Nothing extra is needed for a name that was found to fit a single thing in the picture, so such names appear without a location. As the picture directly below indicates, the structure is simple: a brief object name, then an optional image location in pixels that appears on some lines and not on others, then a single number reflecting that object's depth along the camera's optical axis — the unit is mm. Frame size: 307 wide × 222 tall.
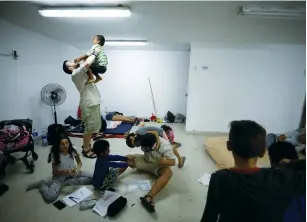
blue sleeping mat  3896
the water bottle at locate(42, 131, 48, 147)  3293
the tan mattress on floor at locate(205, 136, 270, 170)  2482
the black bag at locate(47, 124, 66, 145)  2229
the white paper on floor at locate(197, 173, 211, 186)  2291
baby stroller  2342
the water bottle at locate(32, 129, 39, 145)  3421
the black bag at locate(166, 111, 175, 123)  4816
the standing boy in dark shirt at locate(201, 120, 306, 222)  710
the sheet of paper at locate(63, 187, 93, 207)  1959
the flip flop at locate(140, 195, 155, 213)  1855
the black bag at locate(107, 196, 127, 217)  1792
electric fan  3422
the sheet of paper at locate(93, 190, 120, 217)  1833
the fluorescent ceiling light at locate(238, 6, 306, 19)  2338
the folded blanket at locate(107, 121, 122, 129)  4157
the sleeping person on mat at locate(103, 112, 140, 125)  4551
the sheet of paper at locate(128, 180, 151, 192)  2180
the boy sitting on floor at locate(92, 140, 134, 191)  2082
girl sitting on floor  2158
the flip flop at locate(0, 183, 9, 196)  2068
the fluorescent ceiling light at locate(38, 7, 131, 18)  2359
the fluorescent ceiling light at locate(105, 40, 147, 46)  4062
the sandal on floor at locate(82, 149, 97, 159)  2890
